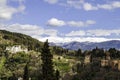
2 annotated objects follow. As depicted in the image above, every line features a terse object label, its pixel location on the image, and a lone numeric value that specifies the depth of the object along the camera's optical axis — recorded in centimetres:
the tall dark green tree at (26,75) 6683
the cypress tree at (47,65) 4106
